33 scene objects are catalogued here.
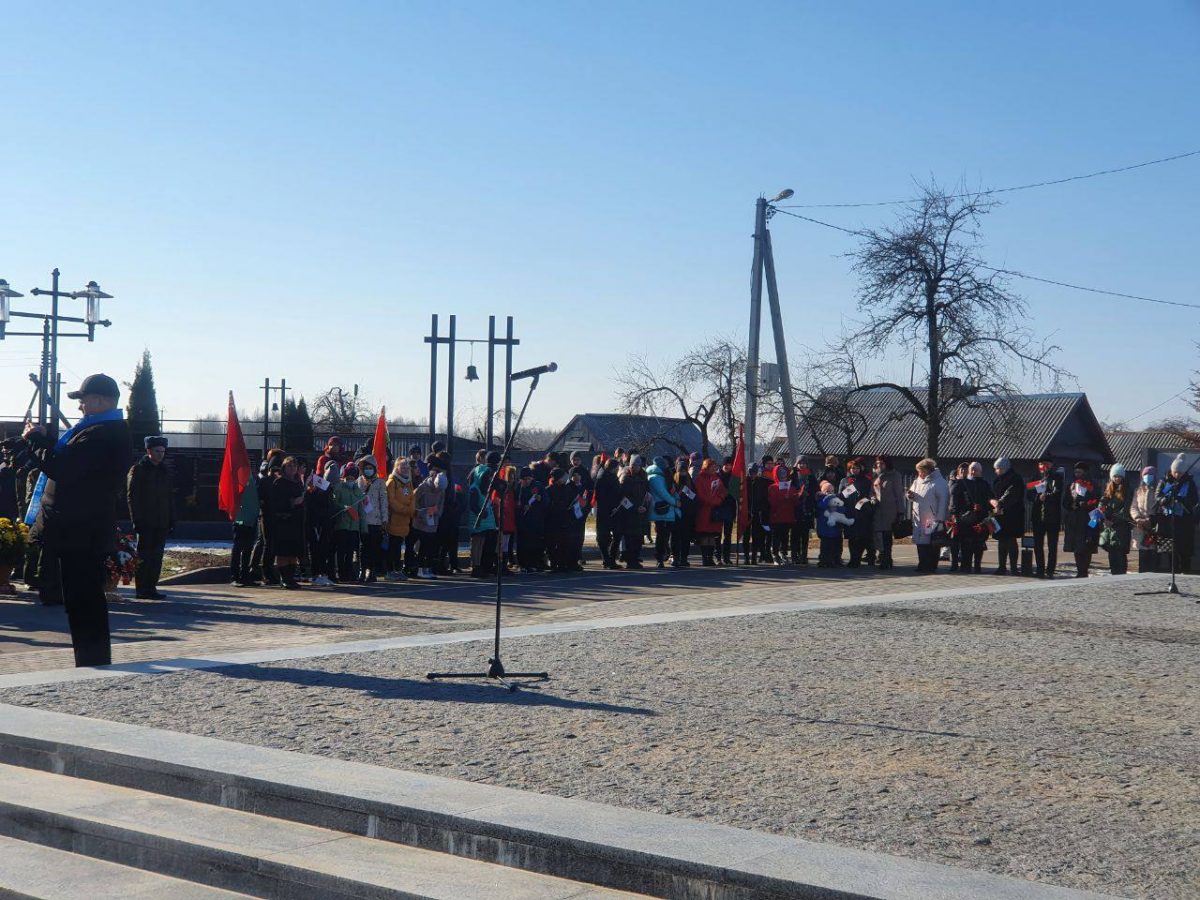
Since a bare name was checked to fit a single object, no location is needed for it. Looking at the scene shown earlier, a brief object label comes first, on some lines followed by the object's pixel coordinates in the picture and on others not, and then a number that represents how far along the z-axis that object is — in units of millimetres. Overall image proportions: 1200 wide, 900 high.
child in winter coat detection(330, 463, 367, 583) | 18062
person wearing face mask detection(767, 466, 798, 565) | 22891
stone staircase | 4832
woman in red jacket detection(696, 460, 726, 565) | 22188
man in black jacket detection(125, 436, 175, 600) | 15609
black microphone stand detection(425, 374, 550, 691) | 9000
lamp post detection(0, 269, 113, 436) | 25375
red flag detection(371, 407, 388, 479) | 21250
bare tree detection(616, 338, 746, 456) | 49312
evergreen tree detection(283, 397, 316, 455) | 33888
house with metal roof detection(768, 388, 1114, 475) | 61125
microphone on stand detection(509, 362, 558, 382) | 8719
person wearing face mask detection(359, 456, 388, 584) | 18422
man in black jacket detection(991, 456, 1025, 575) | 19719
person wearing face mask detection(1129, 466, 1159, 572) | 19062
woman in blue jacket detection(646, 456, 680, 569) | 21859
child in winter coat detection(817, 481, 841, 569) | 22188
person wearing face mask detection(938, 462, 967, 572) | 20547
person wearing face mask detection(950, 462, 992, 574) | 20172
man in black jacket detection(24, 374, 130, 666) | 9195
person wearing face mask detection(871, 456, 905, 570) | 22125
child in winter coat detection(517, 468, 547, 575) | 20453
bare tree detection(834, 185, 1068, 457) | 37125
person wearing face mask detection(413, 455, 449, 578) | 19484
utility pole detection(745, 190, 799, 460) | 27547
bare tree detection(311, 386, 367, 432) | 71750
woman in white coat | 20359
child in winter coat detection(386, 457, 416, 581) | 18984
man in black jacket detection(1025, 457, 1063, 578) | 19766
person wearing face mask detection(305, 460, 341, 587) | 18011
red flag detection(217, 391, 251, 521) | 18141
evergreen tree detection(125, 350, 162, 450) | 67188
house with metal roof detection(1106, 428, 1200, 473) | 53341
